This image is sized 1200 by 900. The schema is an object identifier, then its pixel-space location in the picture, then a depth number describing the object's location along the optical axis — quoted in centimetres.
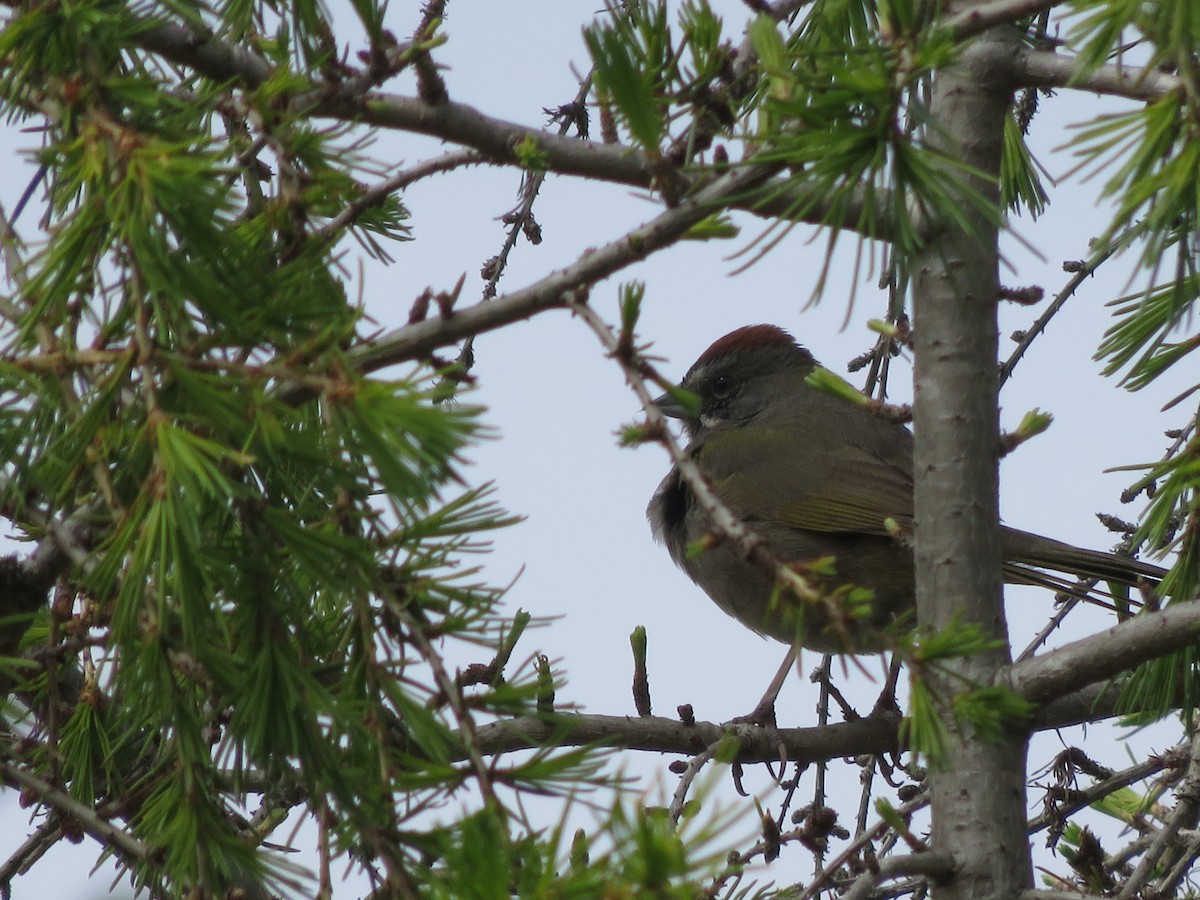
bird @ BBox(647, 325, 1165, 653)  885
